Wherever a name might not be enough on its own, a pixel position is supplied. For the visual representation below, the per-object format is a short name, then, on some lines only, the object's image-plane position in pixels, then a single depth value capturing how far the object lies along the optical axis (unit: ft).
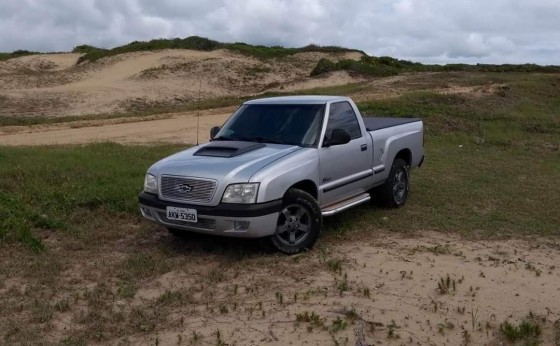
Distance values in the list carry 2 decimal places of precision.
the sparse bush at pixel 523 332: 15.24
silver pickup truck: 20.21
